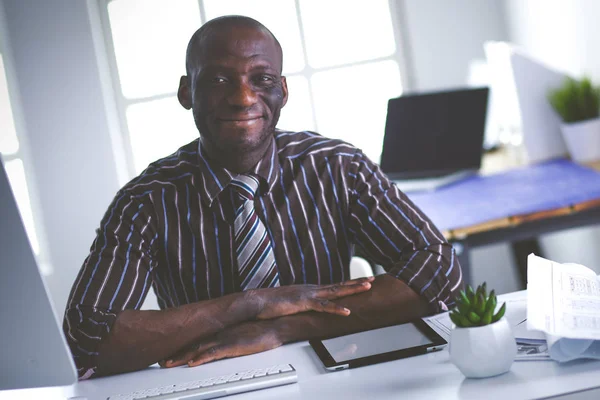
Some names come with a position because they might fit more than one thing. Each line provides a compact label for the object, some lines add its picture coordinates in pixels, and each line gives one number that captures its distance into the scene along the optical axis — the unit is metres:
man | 1.44
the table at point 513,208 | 2.39
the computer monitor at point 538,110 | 3.22
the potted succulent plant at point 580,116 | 3.02
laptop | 3.10
